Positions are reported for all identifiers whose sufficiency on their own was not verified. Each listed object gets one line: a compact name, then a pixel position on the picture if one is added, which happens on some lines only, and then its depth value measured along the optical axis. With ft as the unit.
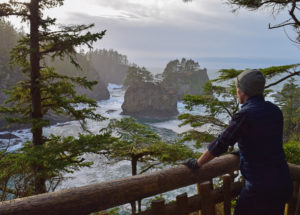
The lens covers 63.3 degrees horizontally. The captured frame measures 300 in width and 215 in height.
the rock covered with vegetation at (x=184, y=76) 334.24
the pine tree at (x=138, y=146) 35.45
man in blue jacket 6.36
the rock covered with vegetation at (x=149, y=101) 268.21
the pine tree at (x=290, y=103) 111.45
